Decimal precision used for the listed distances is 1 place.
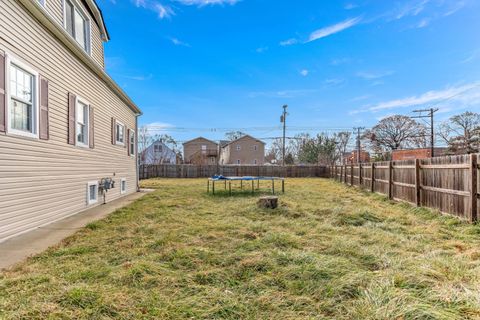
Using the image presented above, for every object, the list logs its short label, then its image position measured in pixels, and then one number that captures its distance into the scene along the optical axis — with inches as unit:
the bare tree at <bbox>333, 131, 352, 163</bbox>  1665.8
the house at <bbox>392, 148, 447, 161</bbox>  1110.6
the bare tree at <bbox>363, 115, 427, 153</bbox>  1552.7
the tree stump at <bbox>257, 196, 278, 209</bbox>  274.7
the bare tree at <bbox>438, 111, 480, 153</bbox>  1310.3
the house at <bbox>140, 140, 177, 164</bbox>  1690.5
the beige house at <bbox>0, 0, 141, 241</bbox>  165.3
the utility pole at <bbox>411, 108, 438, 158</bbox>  1116.9
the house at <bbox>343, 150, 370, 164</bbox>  1578.2
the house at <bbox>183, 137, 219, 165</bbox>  1639.5
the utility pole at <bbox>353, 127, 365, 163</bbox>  1492.9
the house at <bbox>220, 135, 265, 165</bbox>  1572.3
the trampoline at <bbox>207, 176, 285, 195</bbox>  413.4
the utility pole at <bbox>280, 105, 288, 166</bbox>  1117.7
